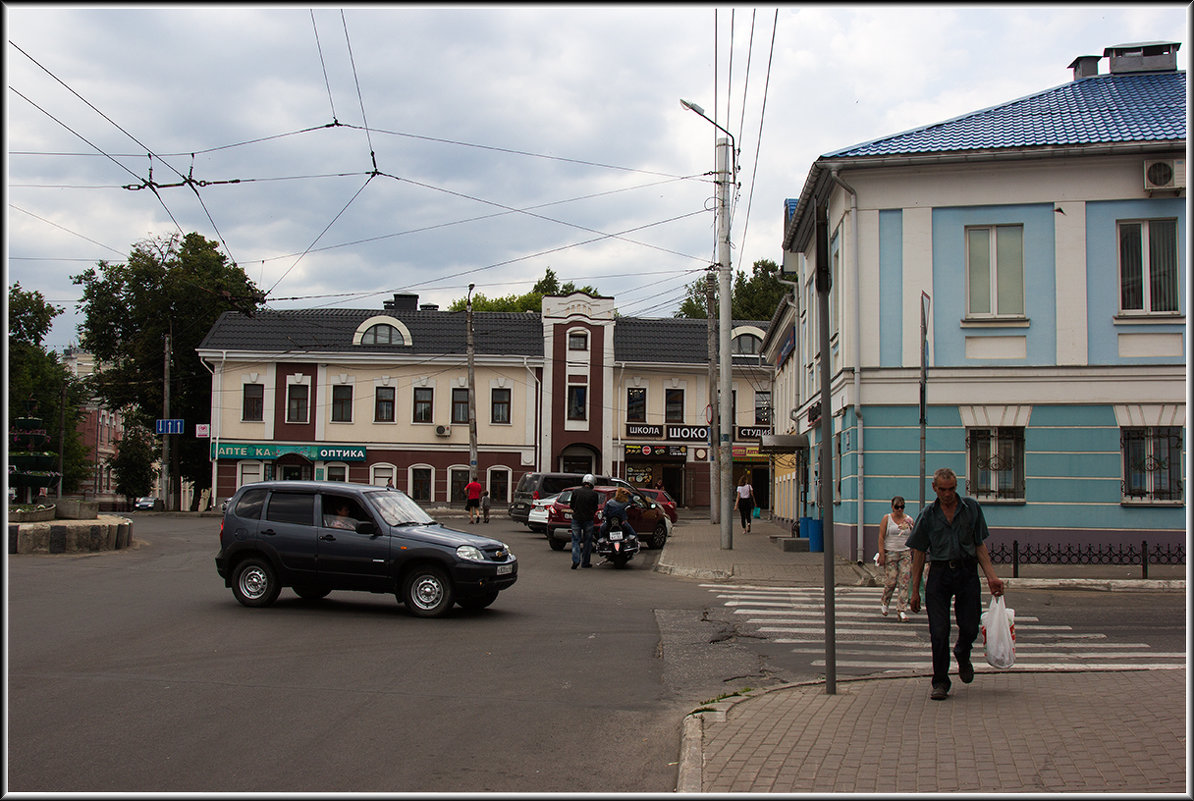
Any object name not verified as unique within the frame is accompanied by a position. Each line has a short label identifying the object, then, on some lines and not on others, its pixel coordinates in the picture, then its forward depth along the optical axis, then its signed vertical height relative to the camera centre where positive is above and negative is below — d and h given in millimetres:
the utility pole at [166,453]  50312 +99
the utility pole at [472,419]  40906 +1565
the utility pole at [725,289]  26406 +4385
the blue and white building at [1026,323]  20109 +2731
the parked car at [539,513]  30516 -1668
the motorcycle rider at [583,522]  20469 -1302
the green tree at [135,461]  62438 -375
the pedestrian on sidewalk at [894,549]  13703 -1194
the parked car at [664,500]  32656 -1381
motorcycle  20922 -1738
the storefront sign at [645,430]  51156 +1385
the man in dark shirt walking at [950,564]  7918 -813
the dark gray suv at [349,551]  13203 -1234
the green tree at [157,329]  56312 +7030
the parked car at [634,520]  25766 -1617
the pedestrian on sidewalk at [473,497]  35969 -1403
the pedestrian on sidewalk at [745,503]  33844 -1479
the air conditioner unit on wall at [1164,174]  19875 +5568
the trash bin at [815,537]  23766 -1819
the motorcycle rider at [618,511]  21188 -1103
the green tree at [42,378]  58156 +4870
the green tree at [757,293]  69188 +11292
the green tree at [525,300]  72438 +11253
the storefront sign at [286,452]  50000 +191
